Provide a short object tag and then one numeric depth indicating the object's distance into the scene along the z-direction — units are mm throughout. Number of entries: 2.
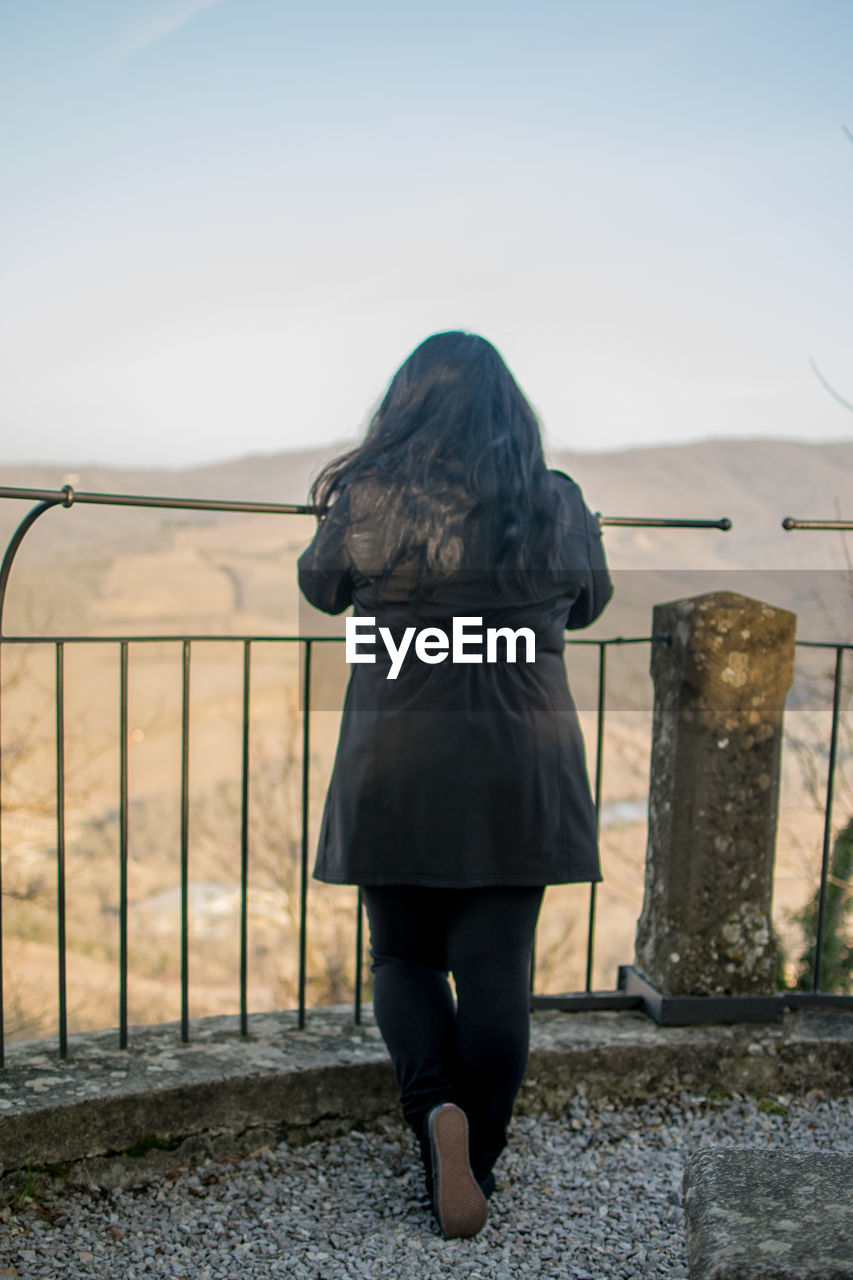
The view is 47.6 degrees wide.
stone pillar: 2439
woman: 1720
